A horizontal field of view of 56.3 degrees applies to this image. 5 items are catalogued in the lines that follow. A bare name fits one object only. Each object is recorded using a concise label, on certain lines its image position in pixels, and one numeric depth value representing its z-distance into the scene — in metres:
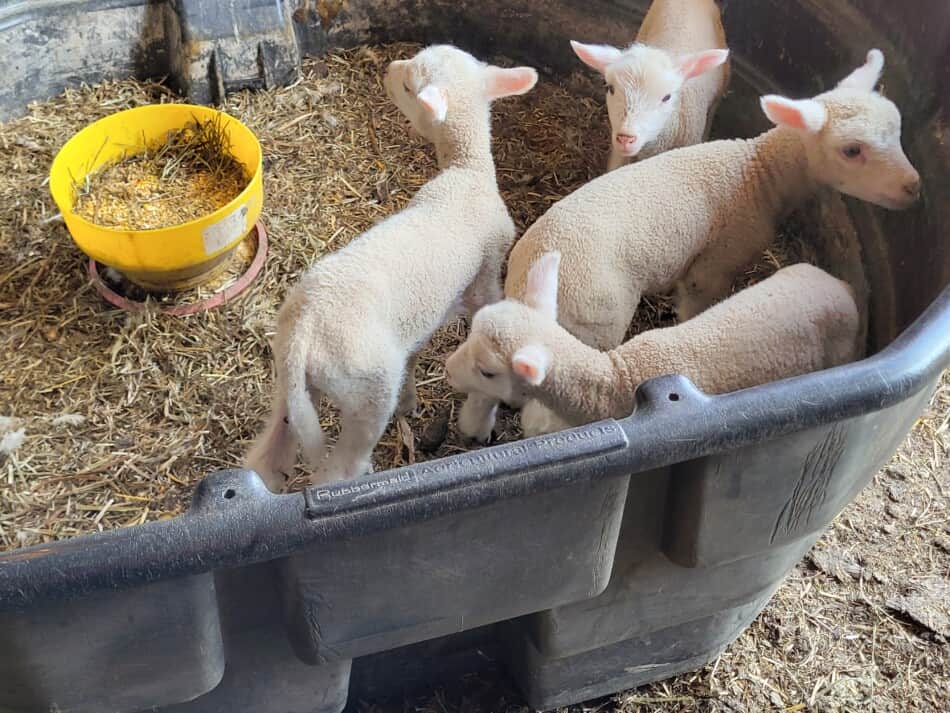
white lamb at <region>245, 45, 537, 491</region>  1.86
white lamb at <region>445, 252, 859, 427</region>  1.88
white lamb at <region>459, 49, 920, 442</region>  2.19
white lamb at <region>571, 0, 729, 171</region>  2.53
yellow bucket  2.42
